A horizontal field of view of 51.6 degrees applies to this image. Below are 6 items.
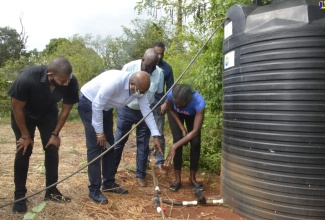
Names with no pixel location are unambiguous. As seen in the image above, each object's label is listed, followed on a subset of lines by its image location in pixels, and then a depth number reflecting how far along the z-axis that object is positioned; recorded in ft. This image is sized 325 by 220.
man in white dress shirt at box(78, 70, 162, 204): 11.02
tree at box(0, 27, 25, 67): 100.99
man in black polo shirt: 9.98
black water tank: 8.95
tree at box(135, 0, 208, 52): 19.95
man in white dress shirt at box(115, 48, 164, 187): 14.11
